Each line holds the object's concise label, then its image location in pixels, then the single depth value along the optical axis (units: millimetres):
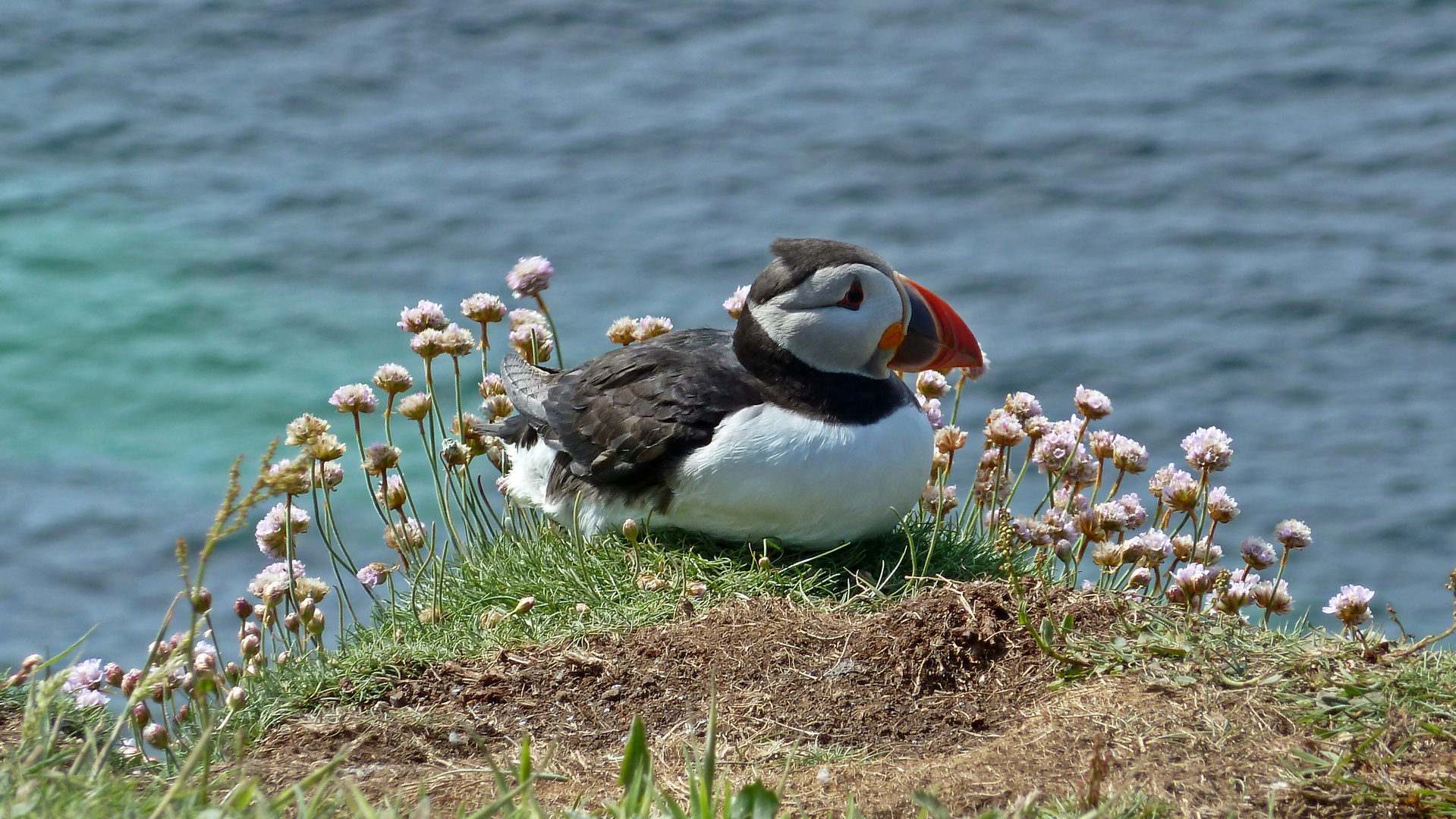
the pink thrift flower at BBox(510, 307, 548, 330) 10266
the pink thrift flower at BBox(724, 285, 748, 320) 9867
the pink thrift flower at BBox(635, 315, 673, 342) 10312
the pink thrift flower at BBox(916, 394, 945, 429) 9906
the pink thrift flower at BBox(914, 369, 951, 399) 9883
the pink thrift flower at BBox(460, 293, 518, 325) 9492
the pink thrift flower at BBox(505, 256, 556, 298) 9633
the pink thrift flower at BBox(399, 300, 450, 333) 9461
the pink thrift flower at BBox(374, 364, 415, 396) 9180
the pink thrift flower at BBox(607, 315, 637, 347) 10234
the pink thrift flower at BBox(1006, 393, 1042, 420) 9320
